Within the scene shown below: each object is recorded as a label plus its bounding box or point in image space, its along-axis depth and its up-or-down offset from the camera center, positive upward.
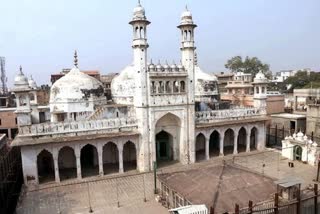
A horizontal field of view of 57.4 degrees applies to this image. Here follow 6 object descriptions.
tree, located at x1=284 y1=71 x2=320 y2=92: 53.03 +1.05
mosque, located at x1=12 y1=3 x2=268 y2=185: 16.88 -2.16
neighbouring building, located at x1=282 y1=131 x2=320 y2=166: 19.12 -4.44
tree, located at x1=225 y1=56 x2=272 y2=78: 53.47 +3.73
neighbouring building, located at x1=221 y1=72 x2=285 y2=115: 31.33 -1.07
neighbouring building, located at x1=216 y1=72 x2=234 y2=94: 56.59 +1.74
